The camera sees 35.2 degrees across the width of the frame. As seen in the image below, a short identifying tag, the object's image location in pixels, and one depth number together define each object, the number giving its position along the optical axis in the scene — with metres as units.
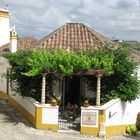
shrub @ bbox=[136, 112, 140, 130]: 13.10
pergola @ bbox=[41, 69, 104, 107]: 11.09
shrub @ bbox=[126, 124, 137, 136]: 12.29
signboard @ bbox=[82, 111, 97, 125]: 10.75
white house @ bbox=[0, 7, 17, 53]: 18.82
